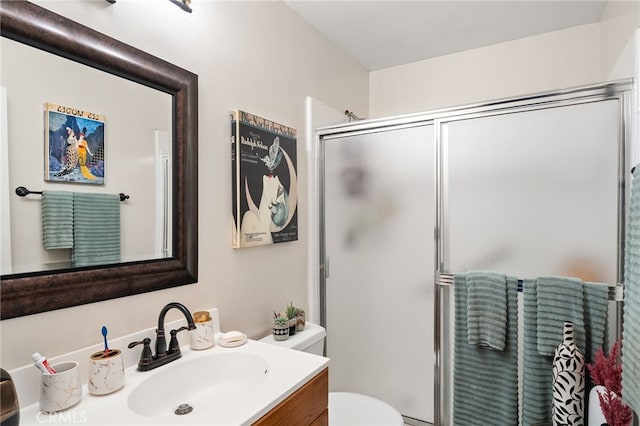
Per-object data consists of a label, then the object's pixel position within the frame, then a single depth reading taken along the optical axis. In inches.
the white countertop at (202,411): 35.1
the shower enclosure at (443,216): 59.8
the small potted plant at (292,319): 70.3
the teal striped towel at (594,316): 57.6
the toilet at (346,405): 66.7
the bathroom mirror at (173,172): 37.9
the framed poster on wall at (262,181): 64.3
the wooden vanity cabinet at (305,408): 40.1
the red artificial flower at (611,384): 47.1
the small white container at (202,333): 52.8
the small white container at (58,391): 36.3
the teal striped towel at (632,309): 46.0
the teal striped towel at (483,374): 64.1
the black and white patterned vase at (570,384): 55.6
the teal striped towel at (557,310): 58.2
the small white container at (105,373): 39.7
